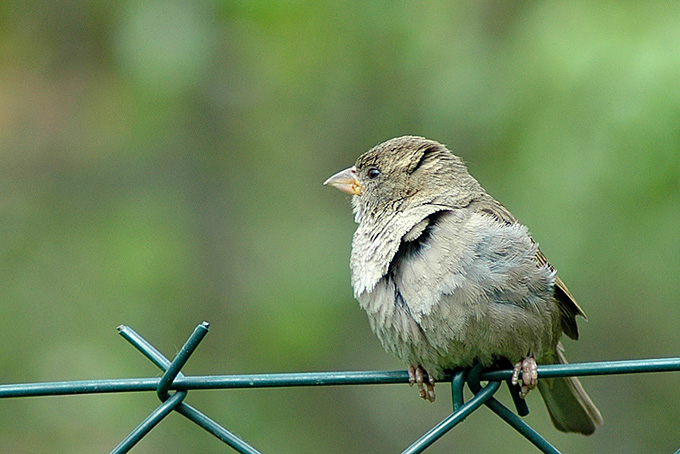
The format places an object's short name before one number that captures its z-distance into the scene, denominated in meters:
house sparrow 6.50
